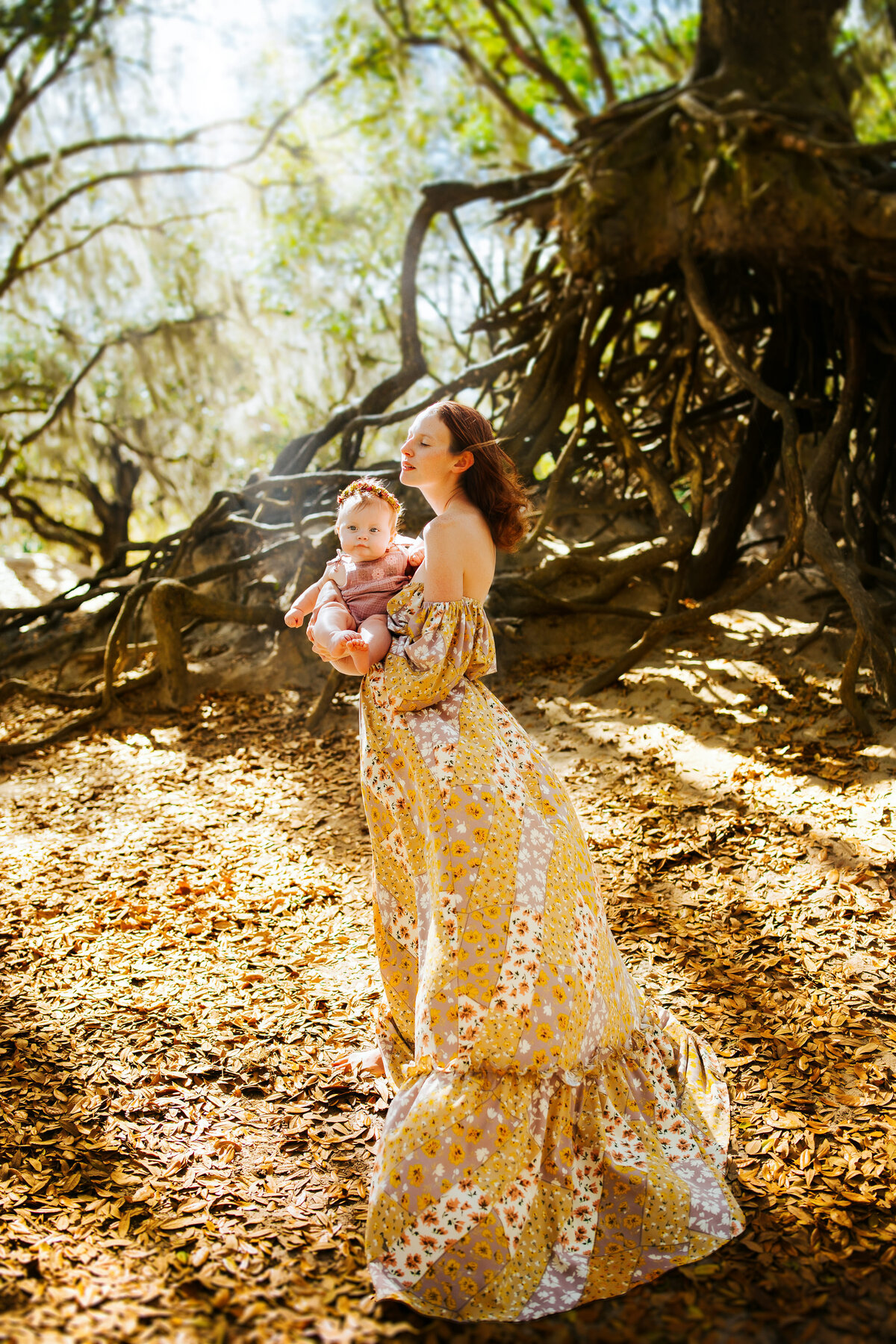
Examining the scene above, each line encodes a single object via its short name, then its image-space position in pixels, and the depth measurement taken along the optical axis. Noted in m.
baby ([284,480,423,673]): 2.13
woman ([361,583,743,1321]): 1.79
